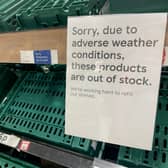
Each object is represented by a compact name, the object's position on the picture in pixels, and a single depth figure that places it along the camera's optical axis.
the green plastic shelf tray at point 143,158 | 0.56
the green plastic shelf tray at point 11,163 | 0.77
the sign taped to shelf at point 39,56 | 0.53
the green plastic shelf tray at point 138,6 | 0.52
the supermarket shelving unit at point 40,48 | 0.52
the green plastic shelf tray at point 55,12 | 0.55
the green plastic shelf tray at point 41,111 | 0.70
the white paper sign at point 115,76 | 0.43
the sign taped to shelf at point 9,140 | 0.76
